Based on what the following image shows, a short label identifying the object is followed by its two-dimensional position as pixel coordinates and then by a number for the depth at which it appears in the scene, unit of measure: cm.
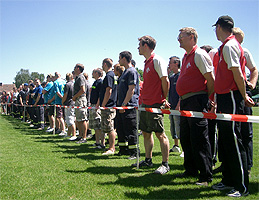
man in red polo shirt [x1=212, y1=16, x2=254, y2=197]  334
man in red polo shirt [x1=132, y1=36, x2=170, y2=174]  451
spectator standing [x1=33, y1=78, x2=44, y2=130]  1215
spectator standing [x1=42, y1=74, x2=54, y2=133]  1093
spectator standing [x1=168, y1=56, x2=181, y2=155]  656
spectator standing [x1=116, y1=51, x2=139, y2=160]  591
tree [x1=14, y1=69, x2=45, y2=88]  13092
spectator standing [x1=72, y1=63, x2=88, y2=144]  819
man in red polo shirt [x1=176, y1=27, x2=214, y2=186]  380
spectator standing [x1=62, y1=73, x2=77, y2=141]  890
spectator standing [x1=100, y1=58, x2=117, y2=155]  651
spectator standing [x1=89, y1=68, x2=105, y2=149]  751
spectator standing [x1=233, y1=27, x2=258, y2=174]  406
